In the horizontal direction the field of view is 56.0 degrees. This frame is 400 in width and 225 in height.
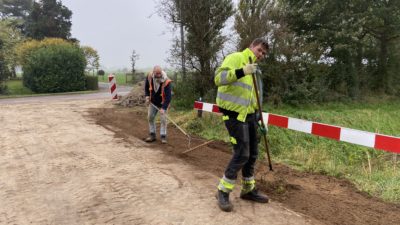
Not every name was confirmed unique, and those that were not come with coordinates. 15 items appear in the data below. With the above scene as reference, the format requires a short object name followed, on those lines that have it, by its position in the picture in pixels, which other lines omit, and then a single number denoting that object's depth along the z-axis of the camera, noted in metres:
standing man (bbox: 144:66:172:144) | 8.85
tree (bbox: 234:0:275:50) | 13.95
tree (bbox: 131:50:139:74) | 41.47
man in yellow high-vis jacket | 4.71
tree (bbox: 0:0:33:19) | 59.22
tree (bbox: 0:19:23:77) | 31.27
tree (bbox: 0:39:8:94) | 27.84
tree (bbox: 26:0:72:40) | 41.28
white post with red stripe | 17.78
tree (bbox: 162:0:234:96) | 13.76
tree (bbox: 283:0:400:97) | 17.50
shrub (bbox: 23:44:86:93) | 29.50
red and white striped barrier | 5.95
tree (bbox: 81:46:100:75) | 43.72
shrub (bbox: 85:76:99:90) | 32.66
